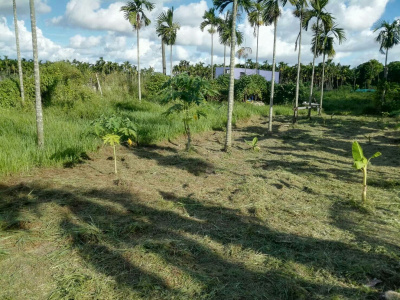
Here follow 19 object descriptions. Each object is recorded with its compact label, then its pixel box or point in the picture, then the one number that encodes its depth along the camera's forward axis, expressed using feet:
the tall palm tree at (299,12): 37.63
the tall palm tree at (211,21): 92.05
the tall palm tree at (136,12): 61.52
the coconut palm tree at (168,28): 77.41
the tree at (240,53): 68.15
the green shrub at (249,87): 79.77
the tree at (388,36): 73.82
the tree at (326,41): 56.90
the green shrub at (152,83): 70.38
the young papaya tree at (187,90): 25.27
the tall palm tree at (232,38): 26.55
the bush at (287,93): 82.11
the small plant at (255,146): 29.40
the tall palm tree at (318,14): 49.42
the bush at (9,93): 40.37
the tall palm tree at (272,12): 37.52
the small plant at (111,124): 19.89
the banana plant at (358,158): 15.61
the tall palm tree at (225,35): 88.06
